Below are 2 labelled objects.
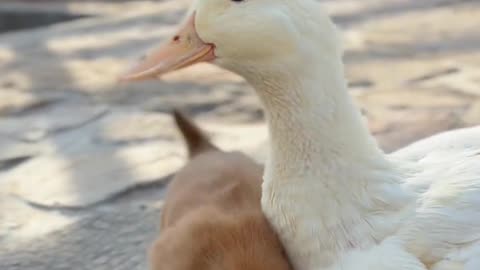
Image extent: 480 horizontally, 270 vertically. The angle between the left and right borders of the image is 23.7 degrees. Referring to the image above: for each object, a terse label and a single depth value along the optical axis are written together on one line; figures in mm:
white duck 655
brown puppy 711
